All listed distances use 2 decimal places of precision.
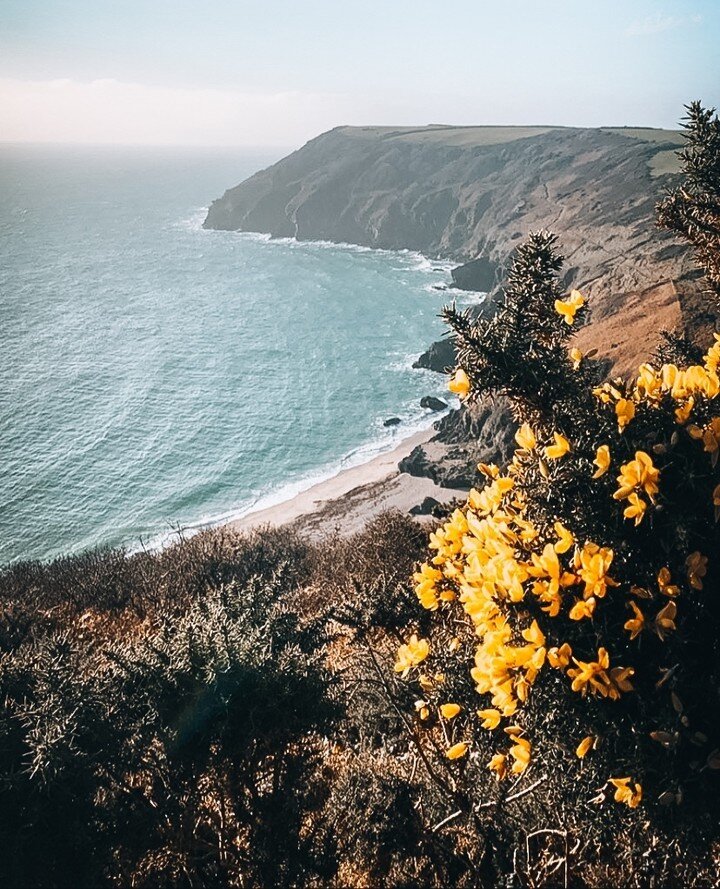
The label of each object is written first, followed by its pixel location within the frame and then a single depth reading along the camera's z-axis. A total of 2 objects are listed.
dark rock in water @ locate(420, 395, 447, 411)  45.78
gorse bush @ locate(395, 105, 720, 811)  2.54
